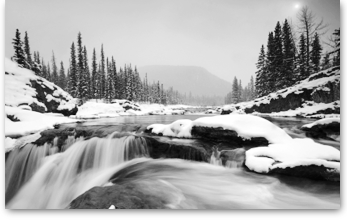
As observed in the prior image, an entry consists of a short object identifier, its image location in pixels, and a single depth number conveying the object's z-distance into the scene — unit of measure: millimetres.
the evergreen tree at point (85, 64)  28342
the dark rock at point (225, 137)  4012
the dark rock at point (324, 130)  4750
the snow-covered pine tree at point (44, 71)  33150
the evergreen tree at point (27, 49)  26062
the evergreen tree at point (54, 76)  38875
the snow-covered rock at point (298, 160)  2919
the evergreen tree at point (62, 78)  39562
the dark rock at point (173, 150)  4258
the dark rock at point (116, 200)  2307
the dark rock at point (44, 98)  9562
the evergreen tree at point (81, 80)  25828
